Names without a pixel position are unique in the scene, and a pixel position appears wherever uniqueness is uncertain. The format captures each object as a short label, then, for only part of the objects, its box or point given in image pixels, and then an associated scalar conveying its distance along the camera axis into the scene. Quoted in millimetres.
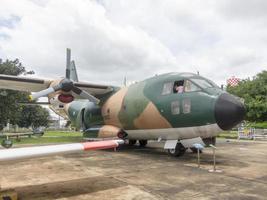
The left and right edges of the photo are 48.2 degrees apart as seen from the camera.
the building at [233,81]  57031
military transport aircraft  11892
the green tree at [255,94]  41688
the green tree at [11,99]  31011
